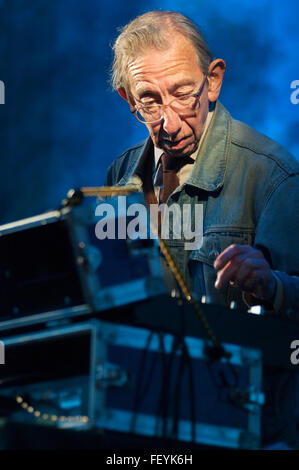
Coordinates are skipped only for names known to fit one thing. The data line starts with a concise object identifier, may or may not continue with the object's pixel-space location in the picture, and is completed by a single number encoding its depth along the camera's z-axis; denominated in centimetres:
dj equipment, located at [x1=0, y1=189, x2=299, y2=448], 358
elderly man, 399
